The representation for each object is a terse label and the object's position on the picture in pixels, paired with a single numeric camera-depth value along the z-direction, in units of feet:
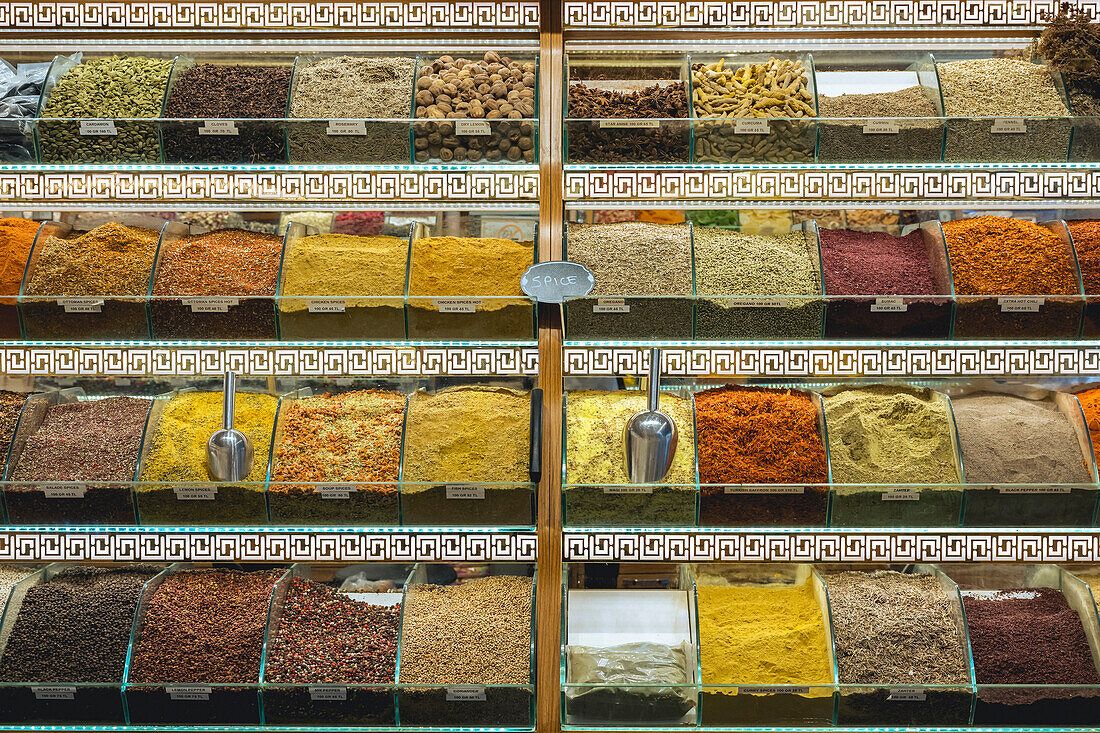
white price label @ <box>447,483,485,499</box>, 6.99
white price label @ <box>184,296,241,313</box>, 7.30
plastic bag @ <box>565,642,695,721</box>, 6.75
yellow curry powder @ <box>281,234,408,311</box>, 7.43
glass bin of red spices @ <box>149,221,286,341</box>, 7.31
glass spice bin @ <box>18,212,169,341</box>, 7.32
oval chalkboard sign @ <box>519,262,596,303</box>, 7.06
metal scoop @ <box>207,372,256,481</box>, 6.97
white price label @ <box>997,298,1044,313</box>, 7.19
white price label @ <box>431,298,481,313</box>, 7.27
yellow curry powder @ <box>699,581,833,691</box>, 6.94
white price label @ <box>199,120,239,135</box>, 7.33
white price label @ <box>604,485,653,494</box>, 6.99
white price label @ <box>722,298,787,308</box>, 7.24
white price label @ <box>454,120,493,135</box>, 7.35
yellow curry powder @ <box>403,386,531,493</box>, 7.15
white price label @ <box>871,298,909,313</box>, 7.22
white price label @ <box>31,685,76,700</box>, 6.84
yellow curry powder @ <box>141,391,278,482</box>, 7.25
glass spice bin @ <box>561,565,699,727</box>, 6.77
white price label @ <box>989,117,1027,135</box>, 7.32
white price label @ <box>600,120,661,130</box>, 7.32
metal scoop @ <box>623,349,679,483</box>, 6.88
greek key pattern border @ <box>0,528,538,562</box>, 7.34
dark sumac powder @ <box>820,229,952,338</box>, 7.24
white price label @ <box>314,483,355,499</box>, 7.03
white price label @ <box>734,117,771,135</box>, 7.35
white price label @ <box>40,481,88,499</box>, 7.08
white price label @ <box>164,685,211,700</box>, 6.81
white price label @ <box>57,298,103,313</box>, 7.31
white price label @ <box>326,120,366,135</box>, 7.34
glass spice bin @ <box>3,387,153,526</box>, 7.08
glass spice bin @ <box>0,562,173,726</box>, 6.84
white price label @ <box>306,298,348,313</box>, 7.28
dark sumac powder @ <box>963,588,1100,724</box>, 6.75
